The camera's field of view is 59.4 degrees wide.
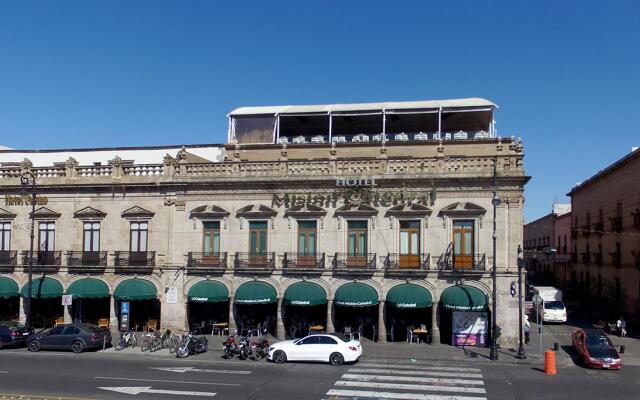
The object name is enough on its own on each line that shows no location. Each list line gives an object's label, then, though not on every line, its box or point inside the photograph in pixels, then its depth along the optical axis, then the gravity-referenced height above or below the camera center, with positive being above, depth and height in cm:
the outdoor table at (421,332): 3151 -527
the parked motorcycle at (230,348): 2694 -537
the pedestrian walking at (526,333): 3136 -529
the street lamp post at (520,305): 2733 -329
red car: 2522 -514
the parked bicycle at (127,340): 2933 -559
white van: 4119 -509
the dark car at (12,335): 2905 -529
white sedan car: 2497 -506
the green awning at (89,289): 3412 -335
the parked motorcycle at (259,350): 2639 -536
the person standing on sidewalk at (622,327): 3543 -552
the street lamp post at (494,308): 2731 -347
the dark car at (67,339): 2819 -529
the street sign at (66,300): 3212 -376
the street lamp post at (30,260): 3148 -152
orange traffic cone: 2381 -531
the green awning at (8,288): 3491 -340
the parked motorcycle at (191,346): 2709 -545
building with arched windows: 3094 +10
